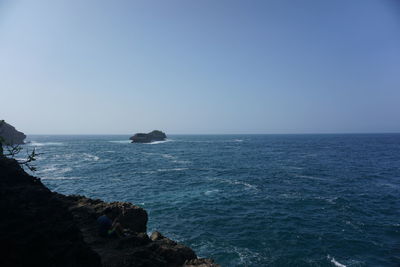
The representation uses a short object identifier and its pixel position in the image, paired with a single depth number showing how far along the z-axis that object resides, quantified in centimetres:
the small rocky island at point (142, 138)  17375
